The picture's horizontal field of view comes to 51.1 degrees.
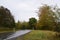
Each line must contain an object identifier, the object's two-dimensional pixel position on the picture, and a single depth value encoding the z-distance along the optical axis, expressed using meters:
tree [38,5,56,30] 8.29
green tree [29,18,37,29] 34.23
